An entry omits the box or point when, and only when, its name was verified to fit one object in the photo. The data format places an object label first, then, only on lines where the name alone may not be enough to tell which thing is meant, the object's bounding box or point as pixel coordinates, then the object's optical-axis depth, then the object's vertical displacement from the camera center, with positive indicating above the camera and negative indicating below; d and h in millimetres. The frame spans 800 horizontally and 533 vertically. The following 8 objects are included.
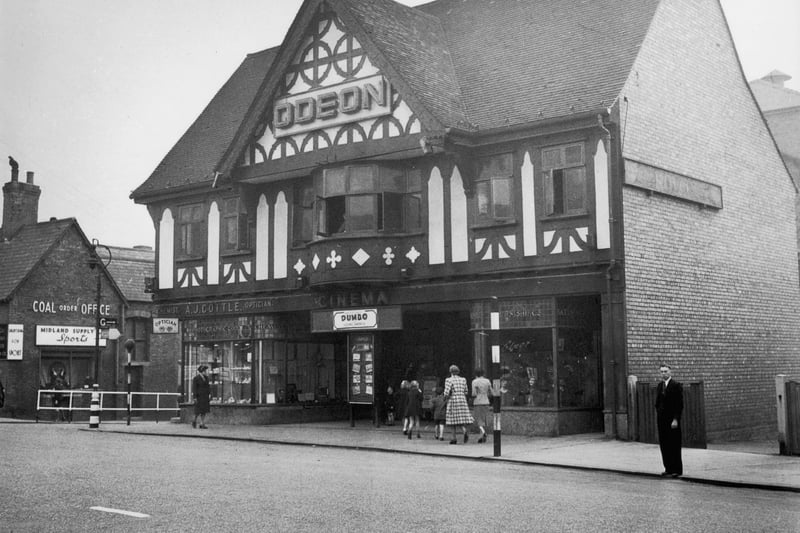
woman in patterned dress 21344 -531
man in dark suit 15164 -687
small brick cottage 39625 +3175
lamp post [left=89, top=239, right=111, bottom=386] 28758 +3569
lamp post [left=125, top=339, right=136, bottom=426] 28578 +1104
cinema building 22453 +4021
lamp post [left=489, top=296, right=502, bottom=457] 23391 +1196
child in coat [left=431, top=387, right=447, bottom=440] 22169 -816
